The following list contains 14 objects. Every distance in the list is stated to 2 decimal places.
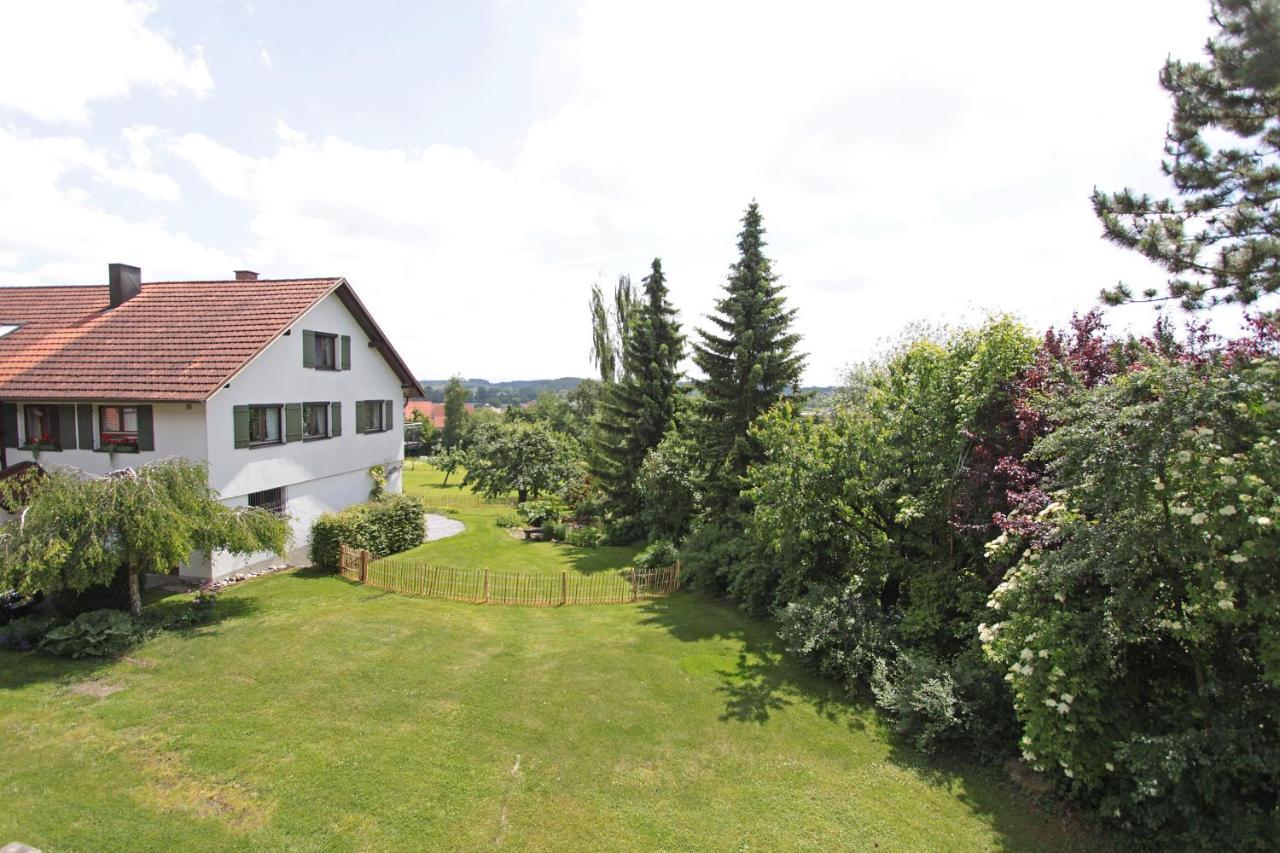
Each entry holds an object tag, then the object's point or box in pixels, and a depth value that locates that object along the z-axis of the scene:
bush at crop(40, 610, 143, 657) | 12.94
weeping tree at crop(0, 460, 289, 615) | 12.22
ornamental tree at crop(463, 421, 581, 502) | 32.91
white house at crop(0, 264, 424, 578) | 17.48
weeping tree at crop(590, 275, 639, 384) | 39.41
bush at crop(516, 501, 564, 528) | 28.02
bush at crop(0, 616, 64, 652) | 13.28
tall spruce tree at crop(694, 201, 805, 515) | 19.81
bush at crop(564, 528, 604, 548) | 25.52
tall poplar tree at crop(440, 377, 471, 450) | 73.44
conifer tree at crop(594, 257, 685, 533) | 25.72
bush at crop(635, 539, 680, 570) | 20.42
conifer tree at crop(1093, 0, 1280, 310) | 7.89
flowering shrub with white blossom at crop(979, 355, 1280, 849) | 6.28
